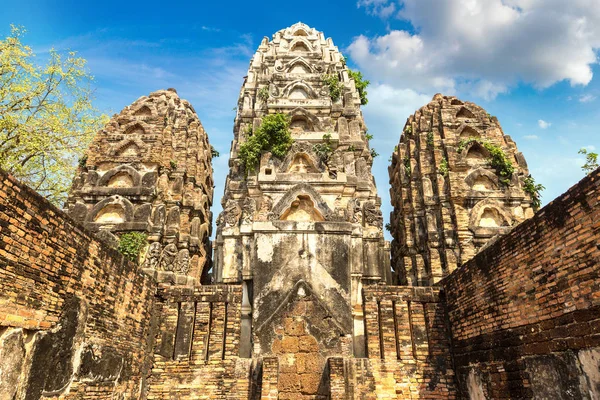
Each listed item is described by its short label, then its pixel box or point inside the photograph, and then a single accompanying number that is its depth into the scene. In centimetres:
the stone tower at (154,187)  1714
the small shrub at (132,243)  1644
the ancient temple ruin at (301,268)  670
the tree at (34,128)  1411
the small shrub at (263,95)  1983
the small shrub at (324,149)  1659
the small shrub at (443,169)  2034
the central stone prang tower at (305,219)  1165
